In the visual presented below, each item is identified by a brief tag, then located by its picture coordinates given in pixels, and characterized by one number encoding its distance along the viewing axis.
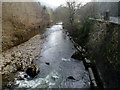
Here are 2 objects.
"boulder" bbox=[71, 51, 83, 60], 9.51
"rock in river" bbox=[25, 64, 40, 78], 7.34
